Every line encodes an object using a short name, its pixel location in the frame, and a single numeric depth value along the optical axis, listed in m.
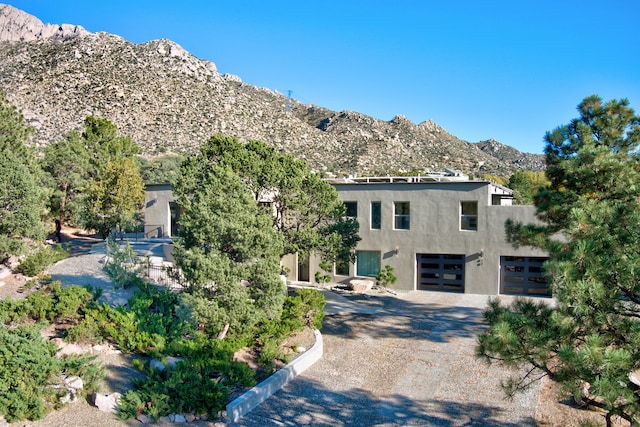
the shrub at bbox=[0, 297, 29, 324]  11.50
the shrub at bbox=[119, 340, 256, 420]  8.36
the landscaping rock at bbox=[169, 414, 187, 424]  8.32
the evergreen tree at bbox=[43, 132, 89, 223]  25.86
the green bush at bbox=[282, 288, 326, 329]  12.73
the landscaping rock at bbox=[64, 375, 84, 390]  8.85
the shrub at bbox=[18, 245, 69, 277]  16.49
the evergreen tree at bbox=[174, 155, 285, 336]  10.59
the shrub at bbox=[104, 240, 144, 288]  14.65
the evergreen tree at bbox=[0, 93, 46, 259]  16.64
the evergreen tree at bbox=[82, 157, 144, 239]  23.89
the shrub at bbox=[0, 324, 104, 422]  8.01
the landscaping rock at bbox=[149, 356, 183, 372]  9.73
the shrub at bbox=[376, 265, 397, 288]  20.02
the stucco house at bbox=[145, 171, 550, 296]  19.05
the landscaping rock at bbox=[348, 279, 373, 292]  19.62
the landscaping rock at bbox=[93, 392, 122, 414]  8.48
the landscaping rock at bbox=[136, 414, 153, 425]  8.18
